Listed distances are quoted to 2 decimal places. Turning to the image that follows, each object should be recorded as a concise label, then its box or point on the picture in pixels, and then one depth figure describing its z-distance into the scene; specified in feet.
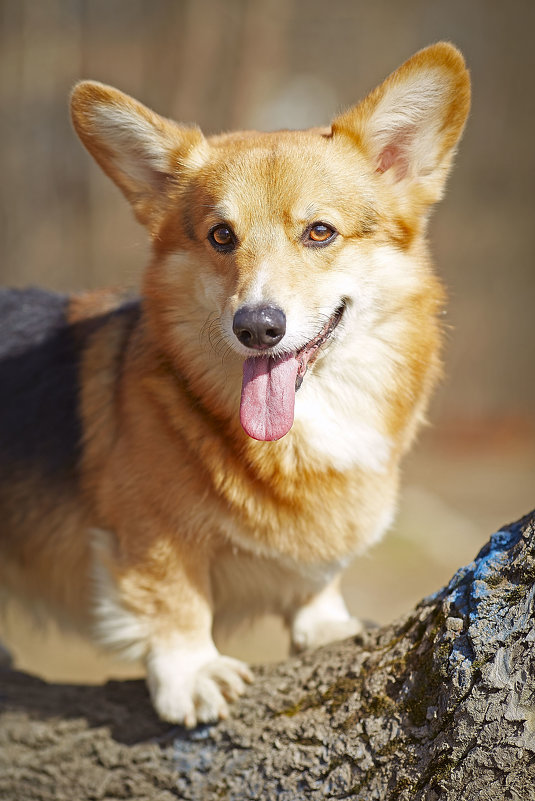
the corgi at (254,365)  6.41
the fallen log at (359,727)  5.91
